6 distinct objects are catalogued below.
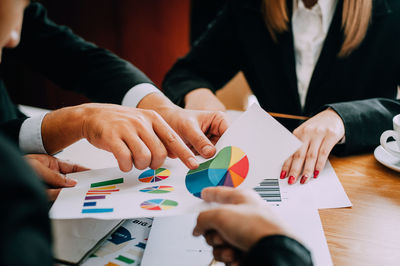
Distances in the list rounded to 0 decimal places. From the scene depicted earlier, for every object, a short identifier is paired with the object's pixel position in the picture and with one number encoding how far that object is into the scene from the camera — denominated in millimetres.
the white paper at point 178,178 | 529
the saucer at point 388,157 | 716
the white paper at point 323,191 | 617
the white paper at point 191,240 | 505
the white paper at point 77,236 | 507
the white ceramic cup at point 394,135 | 721
